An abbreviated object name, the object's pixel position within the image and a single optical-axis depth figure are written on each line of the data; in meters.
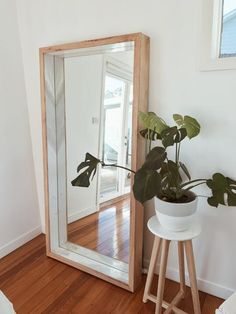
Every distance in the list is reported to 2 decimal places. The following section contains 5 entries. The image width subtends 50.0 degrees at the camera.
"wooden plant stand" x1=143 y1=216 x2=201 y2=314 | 1.41
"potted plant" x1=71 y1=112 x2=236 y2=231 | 1.23
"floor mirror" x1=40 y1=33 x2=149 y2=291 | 1.83
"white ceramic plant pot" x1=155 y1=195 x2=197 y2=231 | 1.37
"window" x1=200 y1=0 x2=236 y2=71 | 1.46
